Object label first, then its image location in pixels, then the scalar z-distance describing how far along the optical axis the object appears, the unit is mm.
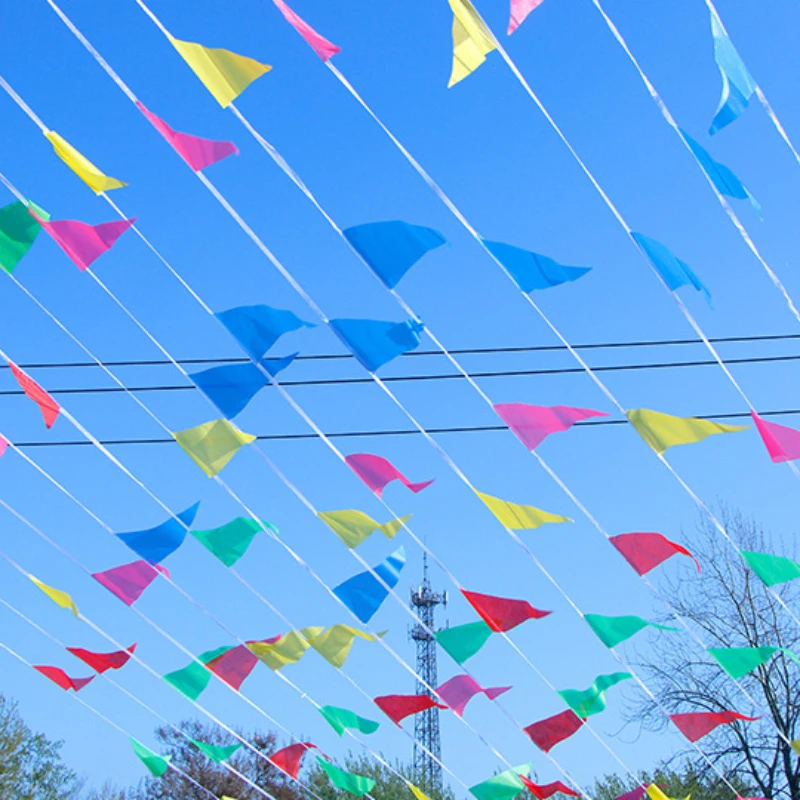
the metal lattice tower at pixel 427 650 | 32875
